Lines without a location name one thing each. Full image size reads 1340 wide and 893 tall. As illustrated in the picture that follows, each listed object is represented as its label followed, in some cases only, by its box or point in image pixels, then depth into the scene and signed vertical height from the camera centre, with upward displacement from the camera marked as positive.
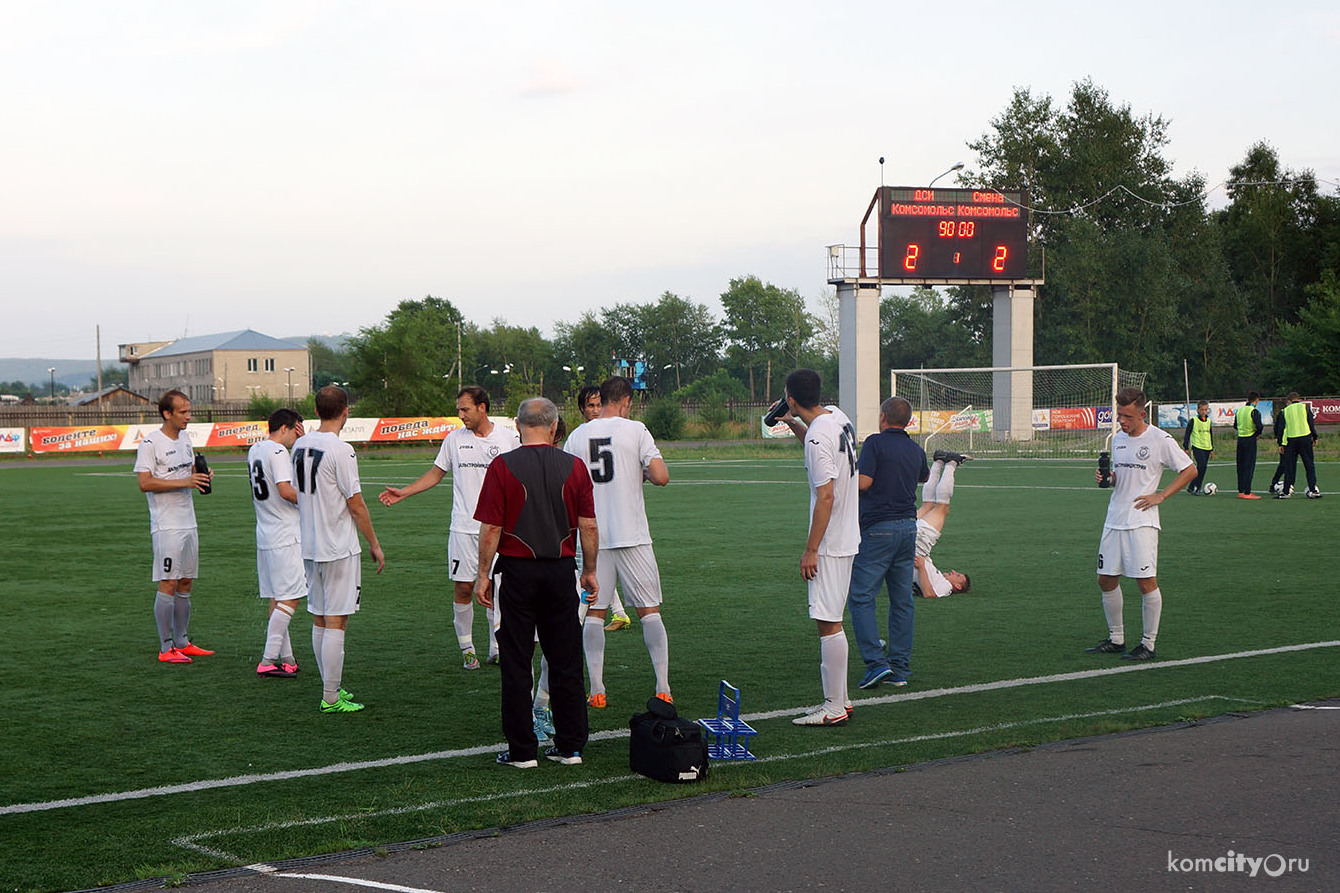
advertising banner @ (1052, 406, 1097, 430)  45.38 +0.07
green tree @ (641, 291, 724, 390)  123.75 +8.34
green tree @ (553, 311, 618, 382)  122.31 +7.76
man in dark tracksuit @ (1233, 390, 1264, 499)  23.00 -0.34
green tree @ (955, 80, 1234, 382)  68.81 +10.83
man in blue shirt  8.28 -0.86
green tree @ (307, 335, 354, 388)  181.12 +10.12
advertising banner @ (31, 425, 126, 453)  51.12 -0.54
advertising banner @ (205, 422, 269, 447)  53.09 -0.39
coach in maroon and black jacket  6.38 -0.74
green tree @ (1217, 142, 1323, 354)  77.31 +10.72
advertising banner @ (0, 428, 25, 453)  50.41 -0.59
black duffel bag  6.03 -1.61
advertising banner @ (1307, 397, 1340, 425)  52.56 +0.37
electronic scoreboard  44.78 +6.88
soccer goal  43.97 +0.26
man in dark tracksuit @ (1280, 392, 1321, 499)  22.89 -0.29
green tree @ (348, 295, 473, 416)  66.38 +2.90
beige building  132.25 +6.32
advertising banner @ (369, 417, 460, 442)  55.97 -0.23
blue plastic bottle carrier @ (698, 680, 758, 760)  6.52 -1.66
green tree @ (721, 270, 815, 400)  125.69 +9.85
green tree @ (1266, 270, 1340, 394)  58.31 +3.22
